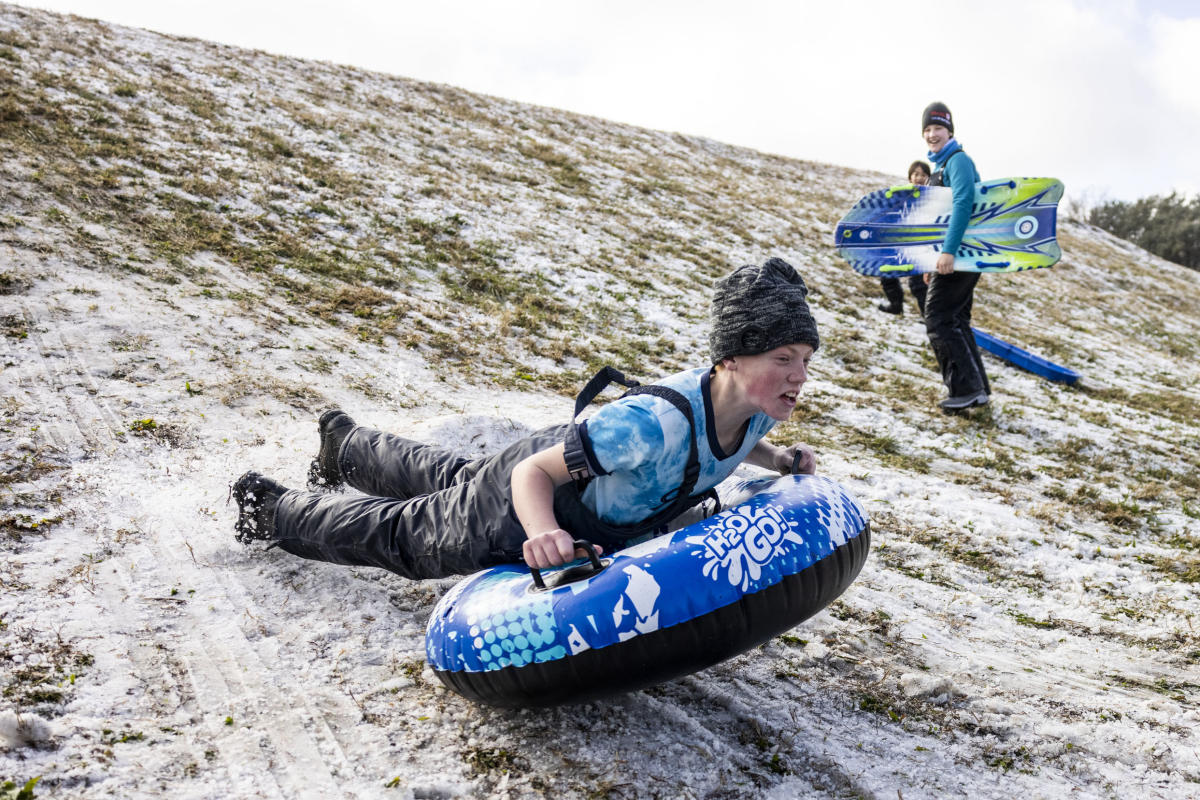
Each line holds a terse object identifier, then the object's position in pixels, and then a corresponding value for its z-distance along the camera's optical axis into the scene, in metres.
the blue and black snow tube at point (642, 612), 2.28
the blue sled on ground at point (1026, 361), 9.10
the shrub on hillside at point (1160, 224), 30.16
